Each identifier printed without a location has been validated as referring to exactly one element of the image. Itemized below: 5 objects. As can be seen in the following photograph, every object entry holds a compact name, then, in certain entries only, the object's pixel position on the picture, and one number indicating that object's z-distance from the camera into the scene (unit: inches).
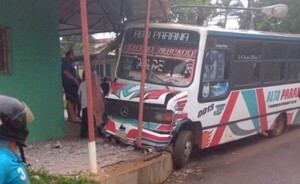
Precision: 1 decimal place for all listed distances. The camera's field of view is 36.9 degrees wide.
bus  283.9
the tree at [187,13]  741.9
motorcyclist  71.4
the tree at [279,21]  813.9
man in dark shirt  383.2
